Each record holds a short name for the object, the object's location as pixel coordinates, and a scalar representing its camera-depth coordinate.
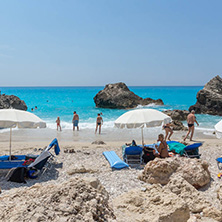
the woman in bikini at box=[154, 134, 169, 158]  7.79
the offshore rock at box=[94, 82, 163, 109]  38.31
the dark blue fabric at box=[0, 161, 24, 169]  7.17
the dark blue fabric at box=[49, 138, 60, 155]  8.10
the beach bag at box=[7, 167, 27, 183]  6.48
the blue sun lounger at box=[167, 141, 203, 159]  8.20
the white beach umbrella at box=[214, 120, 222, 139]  6.59
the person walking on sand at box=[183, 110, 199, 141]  12.75
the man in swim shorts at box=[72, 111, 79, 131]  17.56
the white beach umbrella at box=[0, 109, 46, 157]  7.41
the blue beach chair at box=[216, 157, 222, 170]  7.13
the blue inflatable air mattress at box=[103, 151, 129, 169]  7.55
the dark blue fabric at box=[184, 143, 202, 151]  8.09
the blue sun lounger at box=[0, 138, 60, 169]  7.34
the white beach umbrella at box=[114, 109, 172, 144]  8.11
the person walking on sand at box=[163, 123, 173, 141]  12.20
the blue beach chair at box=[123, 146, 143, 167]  8.03
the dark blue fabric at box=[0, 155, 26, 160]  8.12
